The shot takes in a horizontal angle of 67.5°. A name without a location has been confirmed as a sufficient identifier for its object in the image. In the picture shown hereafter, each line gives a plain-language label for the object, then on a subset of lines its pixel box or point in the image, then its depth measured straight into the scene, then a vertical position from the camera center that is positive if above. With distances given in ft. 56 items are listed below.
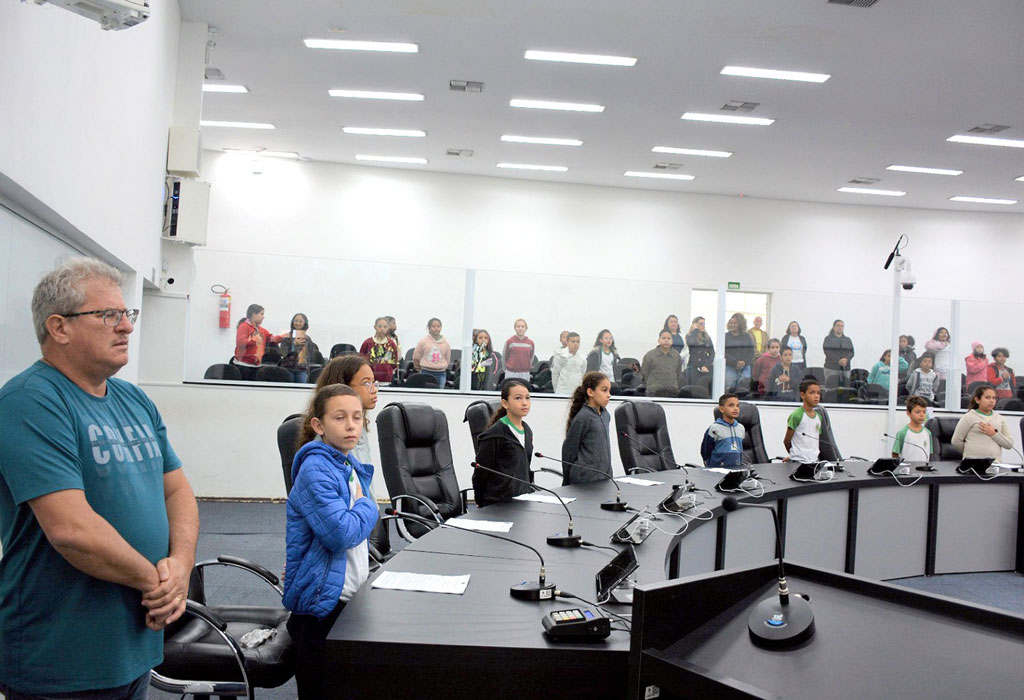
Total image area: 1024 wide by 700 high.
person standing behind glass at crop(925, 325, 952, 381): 28.99 +1.05
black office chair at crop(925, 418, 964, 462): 21.29 -1.69
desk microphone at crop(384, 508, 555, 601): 6.31 -1.98
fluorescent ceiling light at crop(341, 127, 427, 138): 28.25 +7.74
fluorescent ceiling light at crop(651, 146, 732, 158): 28.81 +7.90
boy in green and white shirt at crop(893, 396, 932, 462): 20.05 -1.61
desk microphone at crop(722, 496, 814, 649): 3.55 -1.21
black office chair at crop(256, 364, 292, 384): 23.06 -1.23
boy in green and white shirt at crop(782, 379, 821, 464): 20.26 -1.66
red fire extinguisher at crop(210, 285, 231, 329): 22.65 +0.75
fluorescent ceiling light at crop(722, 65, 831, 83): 21.22 +8.15
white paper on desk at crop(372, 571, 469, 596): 6.55 -2.10
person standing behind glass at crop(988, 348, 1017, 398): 29.73 +0.21
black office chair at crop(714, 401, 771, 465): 19.77 -1.85
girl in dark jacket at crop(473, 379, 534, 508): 12.19 -1.67
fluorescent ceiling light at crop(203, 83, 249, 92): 24.35 +7.75
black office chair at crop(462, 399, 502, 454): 14.39 -1.31
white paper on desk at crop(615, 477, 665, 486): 14.30 -2.34
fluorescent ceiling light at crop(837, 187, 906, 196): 33.86 +8.06
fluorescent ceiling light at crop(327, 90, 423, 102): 24.34 +7.81
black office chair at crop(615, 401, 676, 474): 17.16 -1.83
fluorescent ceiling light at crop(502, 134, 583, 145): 28.40 +7.84
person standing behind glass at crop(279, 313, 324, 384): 23.43 -0.47
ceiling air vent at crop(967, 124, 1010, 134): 24.84 +8.24
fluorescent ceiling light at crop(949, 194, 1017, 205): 34.60 +8.17
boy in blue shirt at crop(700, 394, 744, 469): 18.25 -1.87
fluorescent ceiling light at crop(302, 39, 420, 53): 20.65 +7.95
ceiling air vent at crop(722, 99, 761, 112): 23.68 +8.05
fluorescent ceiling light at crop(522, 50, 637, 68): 20.85 +8.07
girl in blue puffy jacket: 6.71 -1.80
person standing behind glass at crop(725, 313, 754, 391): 27.22 +0.41
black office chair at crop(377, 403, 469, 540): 11.95 -1.94
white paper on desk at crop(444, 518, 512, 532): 9.33 -2.21
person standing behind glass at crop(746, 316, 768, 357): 27.55 +1.02
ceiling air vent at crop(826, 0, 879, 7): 17.13 +8.27
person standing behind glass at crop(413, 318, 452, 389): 24.32 -0.33
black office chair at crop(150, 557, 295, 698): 6.66 -2.94
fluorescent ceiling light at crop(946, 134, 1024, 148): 26.04 +8.18
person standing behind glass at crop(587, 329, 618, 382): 26.05 -0.01
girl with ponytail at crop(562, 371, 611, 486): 15.24 -1.63
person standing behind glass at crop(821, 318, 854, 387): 28.12 +0.66
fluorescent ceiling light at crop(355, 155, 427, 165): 32.27 +7.71
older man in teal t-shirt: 4.59 -1.24
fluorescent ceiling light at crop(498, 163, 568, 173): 32.35 +7.79
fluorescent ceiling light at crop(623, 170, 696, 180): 32.71 +7.87
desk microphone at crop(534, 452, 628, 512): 11.08 -2.16
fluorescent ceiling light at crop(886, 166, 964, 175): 29.86 +8.09
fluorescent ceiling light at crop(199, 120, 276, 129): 28.35 +7.68
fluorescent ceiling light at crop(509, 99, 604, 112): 24.57 +7.93
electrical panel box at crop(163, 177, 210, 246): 17.84 +2.74
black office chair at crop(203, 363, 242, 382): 22.53 -1.24
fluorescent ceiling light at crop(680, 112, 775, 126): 24.98 +8.00
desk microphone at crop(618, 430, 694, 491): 16.63 -2.03
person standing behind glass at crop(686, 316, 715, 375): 26.84 +0.50
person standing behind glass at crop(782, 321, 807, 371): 27.91 +0.87
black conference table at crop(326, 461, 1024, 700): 5.19 -2.26
